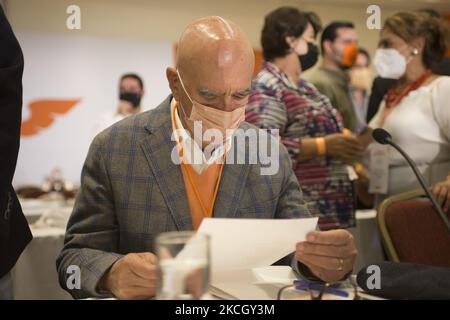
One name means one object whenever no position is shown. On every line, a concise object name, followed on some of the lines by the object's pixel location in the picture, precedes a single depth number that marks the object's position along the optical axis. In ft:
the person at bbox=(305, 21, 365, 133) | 6.86
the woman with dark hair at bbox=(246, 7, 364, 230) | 5.67
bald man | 4.16
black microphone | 5.73
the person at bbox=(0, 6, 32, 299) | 4.12
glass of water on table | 2.96
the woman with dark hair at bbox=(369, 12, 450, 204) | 6.29
